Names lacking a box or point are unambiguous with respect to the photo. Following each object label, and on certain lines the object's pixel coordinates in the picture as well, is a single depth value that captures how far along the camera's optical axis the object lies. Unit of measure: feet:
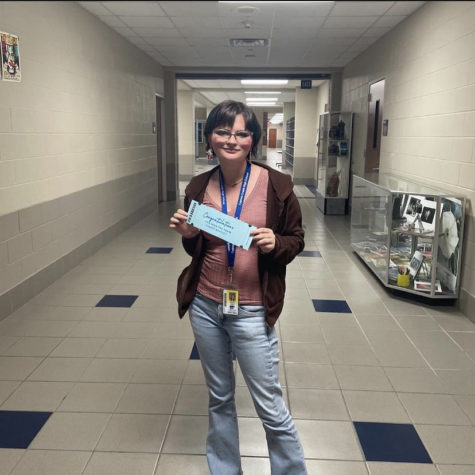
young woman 5.02
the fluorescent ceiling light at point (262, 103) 65.82
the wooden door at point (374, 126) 21.76
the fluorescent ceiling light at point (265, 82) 35.91
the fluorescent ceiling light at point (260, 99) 55.21
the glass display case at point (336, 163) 27.35
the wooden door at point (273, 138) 134.51
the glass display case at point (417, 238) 12.39
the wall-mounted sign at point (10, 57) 11.41
